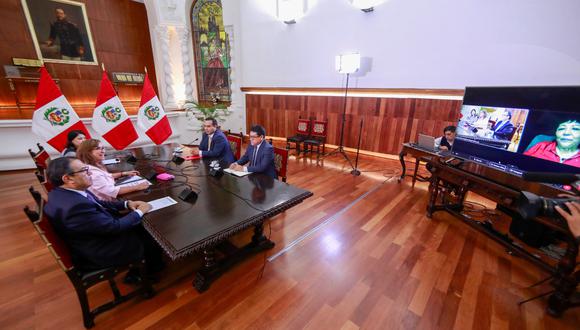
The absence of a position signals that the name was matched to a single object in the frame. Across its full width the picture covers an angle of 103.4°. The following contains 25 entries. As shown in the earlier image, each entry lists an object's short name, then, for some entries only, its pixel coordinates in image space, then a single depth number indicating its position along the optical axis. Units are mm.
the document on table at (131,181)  1996
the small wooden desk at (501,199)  1633
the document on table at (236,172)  2278
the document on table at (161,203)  1611
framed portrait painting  5043
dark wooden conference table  1338
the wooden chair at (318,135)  5184
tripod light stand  4461
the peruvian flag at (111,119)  2967
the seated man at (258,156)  2400
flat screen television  1973
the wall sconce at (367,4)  4695
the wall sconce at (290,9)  5614
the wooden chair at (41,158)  2266
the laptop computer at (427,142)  3486
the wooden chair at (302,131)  5453
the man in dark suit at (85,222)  1299
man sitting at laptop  3590
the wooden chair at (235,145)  3400
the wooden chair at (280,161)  2744
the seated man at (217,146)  3006
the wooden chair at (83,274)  1172
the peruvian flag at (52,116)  2709
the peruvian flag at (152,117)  3287
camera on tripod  1329
